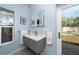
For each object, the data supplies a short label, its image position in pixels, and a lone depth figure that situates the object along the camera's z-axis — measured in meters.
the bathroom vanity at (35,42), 0.82
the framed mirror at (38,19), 0.84
